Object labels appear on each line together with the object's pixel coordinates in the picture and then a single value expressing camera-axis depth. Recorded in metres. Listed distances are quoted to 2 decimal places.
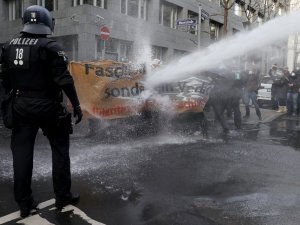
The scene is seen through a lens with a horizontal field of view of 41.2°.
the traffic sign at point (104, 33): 12.98
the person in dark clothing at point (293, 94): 13.15
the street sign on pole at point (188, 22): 14.04
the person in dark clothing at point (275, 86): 14.32
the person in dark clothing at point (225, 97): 9.12
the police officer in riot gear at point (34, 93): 3.61
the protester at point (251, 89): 12.26
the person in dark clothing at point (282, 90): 13.87
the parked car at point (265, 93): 16.48
